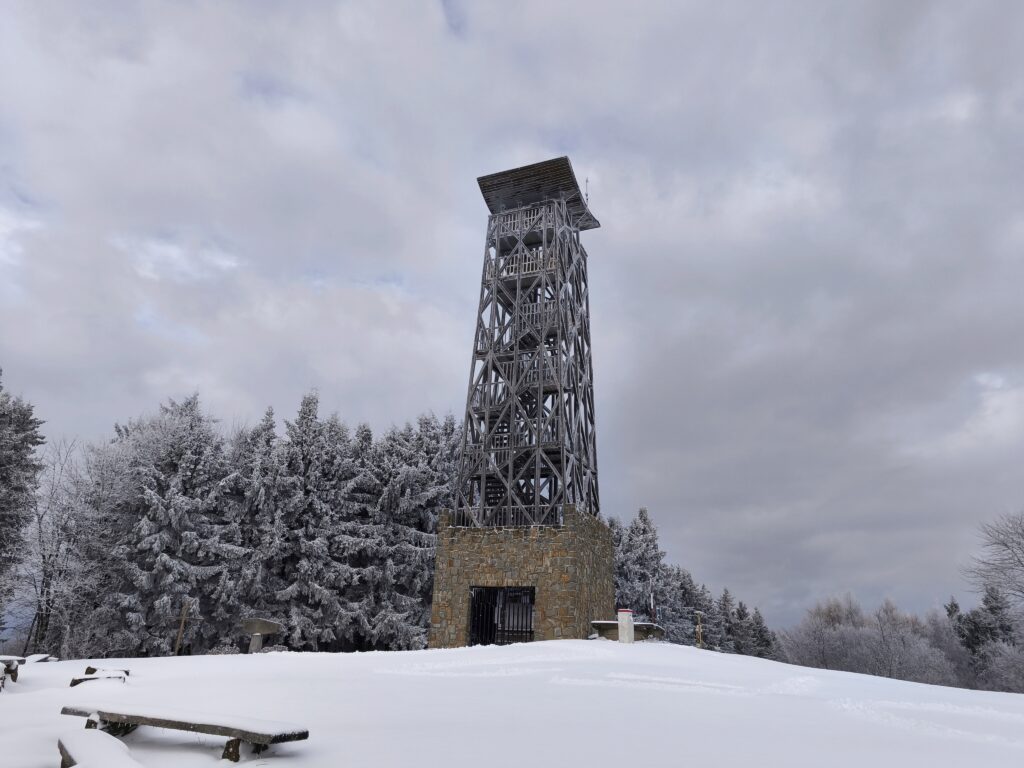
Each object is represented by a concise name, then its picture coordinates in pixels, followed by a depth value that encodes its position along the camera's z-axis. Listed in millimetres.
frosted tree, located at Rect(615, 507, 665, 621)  32094
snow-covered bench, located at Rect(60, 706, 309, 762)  3857
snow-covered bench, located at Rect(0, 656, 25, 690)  7715
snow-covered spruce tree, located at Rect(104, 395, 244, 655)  19594
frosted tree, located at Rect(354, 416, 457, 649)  22125
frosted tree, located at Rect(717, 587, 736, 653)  41103
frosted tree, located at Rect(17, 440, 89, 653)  19984
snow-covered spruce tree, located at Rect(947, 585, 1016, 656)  38812
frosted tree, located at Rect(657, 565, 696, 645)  33750
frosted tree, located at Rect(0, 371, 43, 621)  18766
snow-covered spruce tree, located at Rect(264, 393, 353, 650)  21375
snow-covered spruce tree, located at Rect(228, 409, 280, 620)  21125
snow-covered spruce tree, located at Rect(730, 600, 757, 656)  44688
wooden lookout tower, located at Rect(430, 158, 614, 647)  17469
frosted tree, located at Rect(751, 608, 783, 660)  47562
